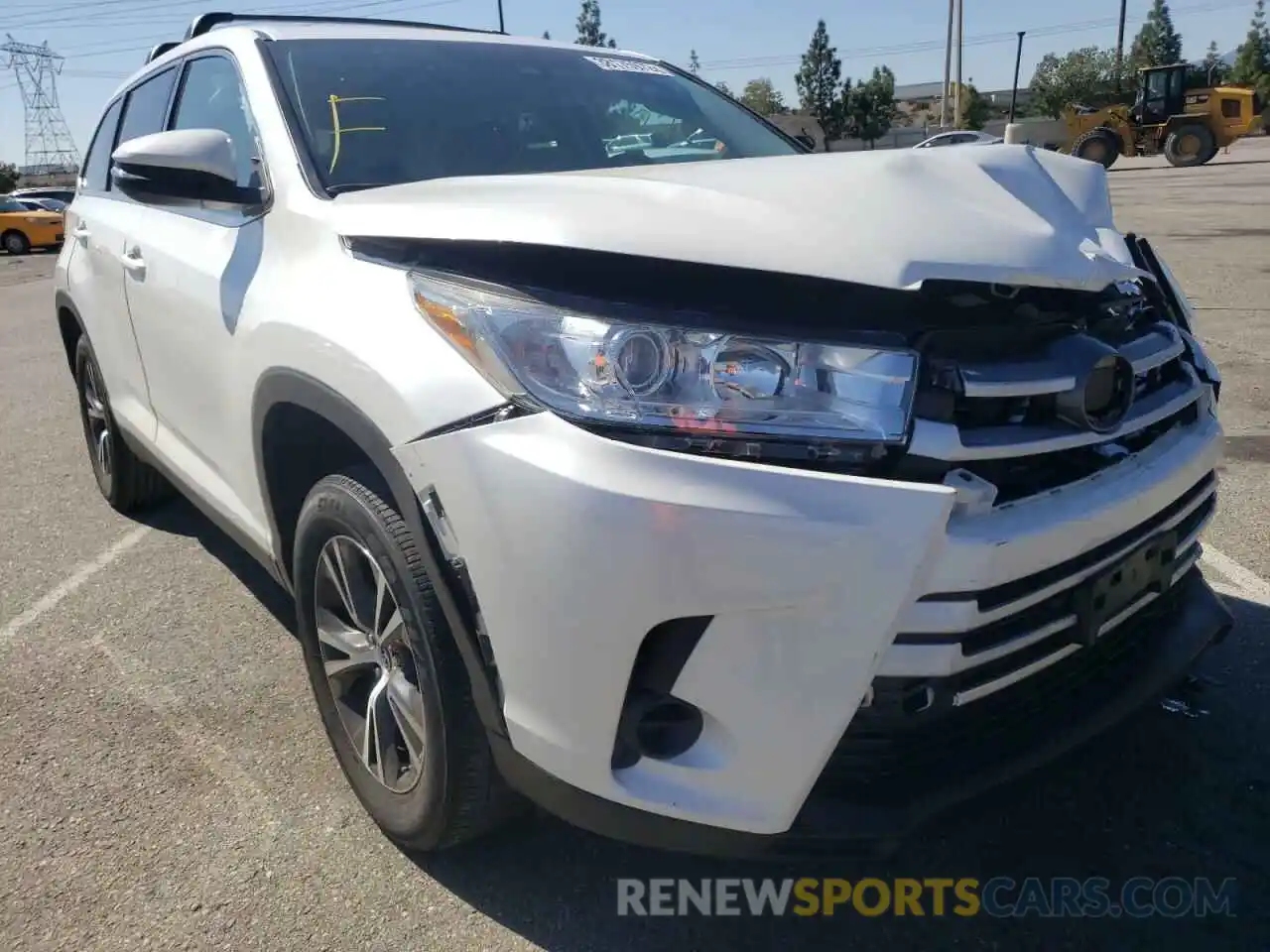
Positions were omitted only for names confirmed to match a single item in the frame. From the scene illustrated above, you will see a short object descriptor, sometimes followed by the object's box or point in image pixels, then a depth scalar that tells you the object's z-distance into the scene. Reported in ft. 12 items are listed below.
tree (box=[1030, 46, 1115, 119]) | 208.64
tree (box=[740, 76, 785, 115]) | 267.39
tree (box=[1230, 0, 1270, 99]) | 250.37
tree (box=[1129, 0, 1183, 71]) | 307.78
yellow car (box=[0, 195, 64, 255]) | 85.87
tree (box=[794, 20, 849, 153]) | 261.65
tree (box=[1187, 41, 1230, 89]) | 103.65
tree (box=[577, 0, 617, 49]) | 233.55
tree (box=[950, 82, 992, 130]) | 215.10
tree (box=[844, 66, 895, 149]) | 246.76
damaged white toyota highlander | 5.08
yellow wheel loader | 99.66
